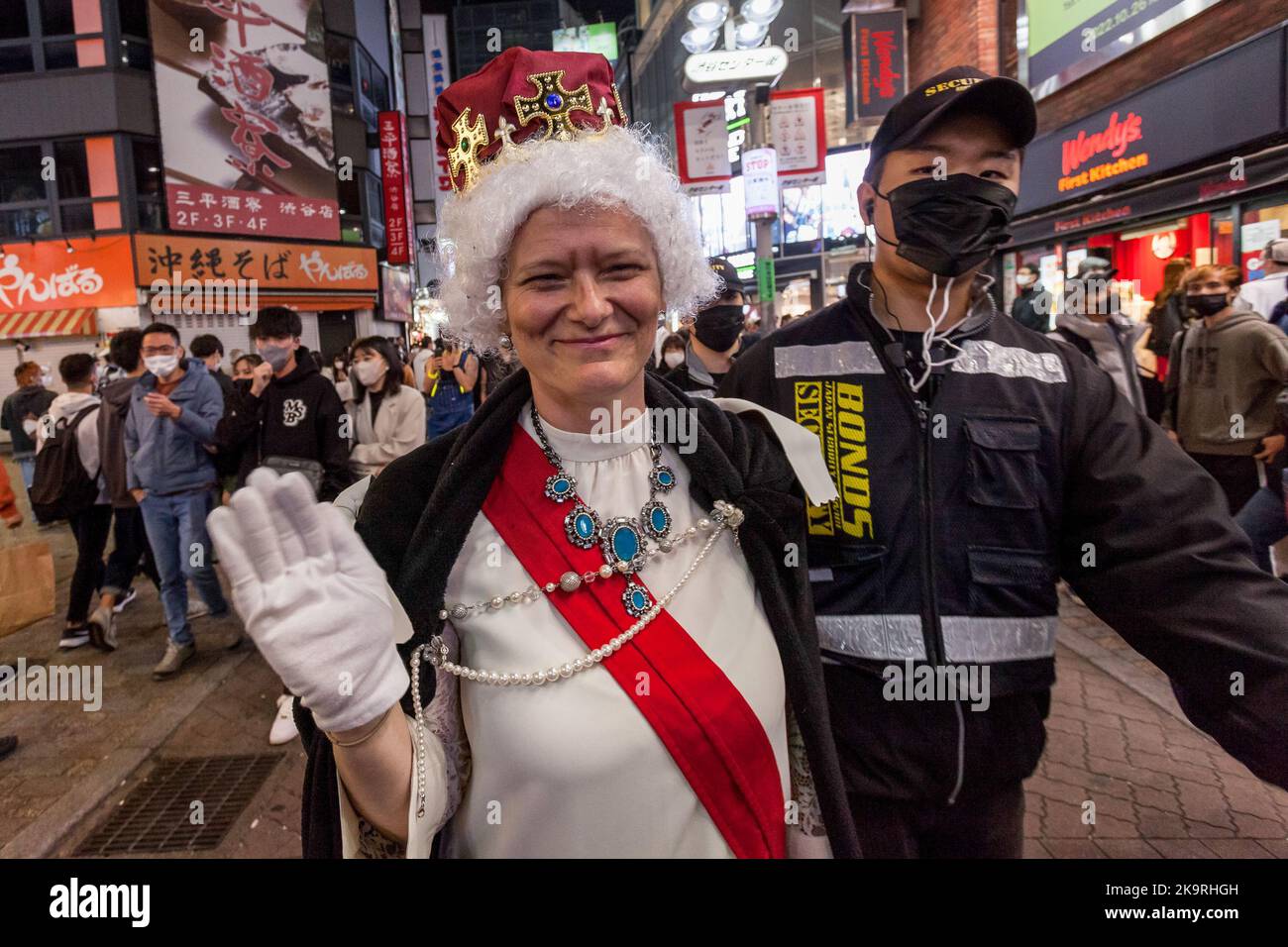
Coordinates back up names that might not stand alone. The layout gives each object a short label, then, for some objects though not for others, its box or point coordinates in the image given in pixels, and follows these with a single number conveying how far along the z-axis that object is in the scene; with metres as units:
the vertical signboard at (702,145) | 9.17
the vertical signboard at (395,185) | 22.92
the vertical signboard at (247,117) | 18.22
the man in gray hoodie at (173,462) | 4.96
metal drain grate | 3.29
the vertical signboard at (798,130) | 9.23
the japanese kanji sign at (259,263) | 17.58
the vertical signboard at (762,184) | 9.93
